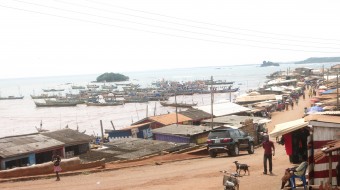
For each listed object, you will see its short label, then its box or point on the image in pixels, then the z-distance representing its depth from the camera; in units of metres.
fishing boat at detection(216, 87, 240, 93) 107.88
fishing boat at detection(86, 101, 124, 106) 93.88
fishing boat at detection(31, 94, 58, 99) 135.30
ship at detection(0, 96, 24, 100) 148.38
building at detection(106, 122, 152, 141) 38.91
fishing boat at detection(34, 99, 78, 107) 101.56
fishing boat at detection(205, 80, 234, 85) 140.25
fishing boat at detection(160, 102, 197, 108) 74.71
